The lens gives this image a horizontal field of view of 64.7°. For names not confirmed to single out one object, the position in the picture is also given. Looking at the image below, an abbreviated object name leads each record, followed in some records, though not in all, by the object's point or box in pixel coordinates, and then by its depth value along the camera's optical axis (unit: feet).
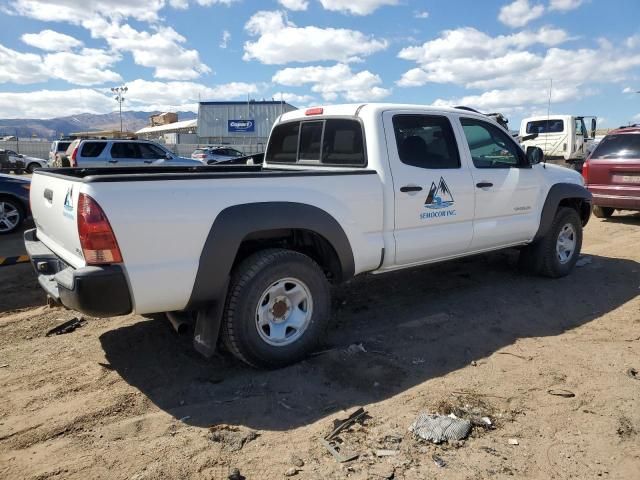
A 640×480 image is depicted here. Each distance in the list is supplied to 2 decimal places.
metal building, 167.53
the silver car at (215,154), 85.87
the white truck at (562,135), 62.49
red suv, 30.17
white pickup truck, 9.84
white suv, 50.62
